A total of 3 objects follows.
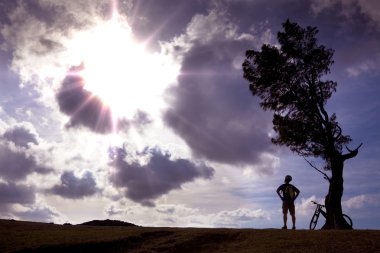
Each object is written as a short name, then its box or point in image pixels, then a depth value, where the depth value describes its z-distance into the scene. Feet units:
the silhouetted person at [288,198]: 67.31
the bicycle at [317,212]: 83.41
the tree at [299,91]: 85.61
